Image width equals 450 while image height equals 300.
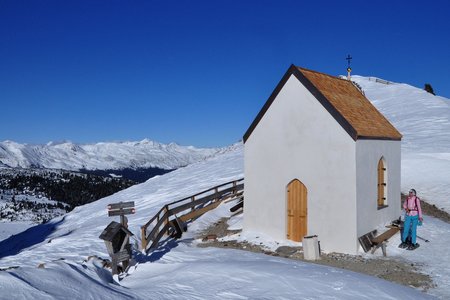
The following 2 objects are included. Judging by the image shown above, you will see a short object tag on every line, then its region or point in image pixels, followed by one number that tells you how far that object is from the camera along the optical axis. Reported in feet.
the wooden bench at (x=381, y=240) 47.32
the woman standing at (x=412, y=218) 49.19
